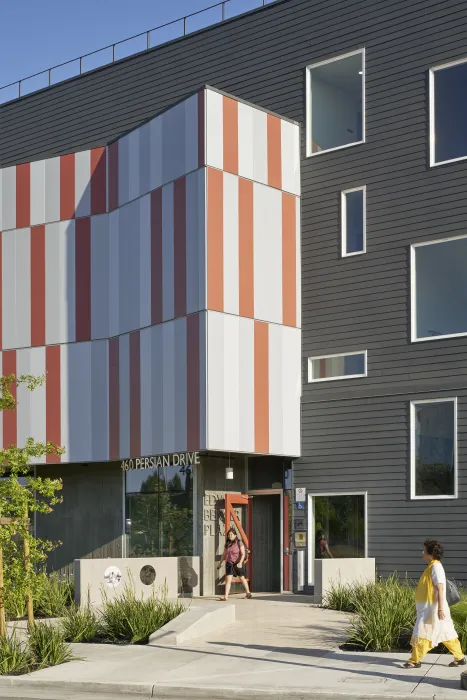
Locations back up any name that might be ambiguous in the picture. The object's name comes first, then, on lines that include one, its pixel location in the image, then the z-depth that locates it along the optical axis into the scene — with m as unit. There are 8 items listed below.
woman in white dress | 14.09
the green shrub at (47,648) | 15.95
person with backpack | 23.94
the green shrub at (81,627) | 17.78
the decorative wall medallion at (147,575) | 21.80
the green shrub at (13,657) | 15.50
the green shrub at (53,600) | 20.64
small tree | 17.48
